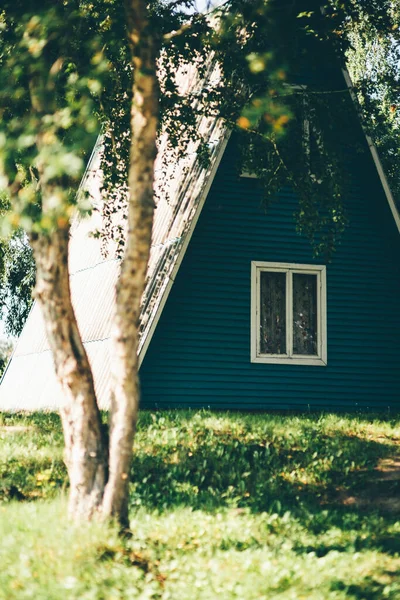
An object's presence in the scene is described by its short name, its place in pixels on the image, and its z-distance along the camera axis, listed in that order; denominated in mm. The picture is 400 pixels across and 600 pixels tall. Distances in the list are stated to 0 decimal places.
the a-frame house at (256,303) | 14781
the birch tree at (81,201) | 6289
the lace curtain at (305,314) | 16016
